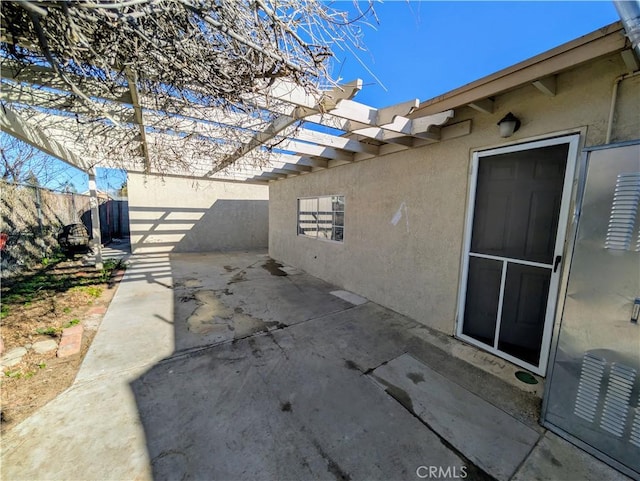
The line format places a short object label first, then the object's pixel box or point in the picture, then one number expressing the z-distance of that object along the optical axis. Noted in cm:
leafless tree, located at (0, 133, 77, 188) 507
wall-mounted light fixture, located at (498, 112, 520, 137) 262
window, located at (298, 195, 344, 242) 572
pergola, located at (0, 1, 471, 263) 210
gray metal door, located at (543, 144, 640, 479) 162
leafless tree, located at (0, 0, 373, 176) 134
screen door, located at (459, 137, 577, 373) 255
